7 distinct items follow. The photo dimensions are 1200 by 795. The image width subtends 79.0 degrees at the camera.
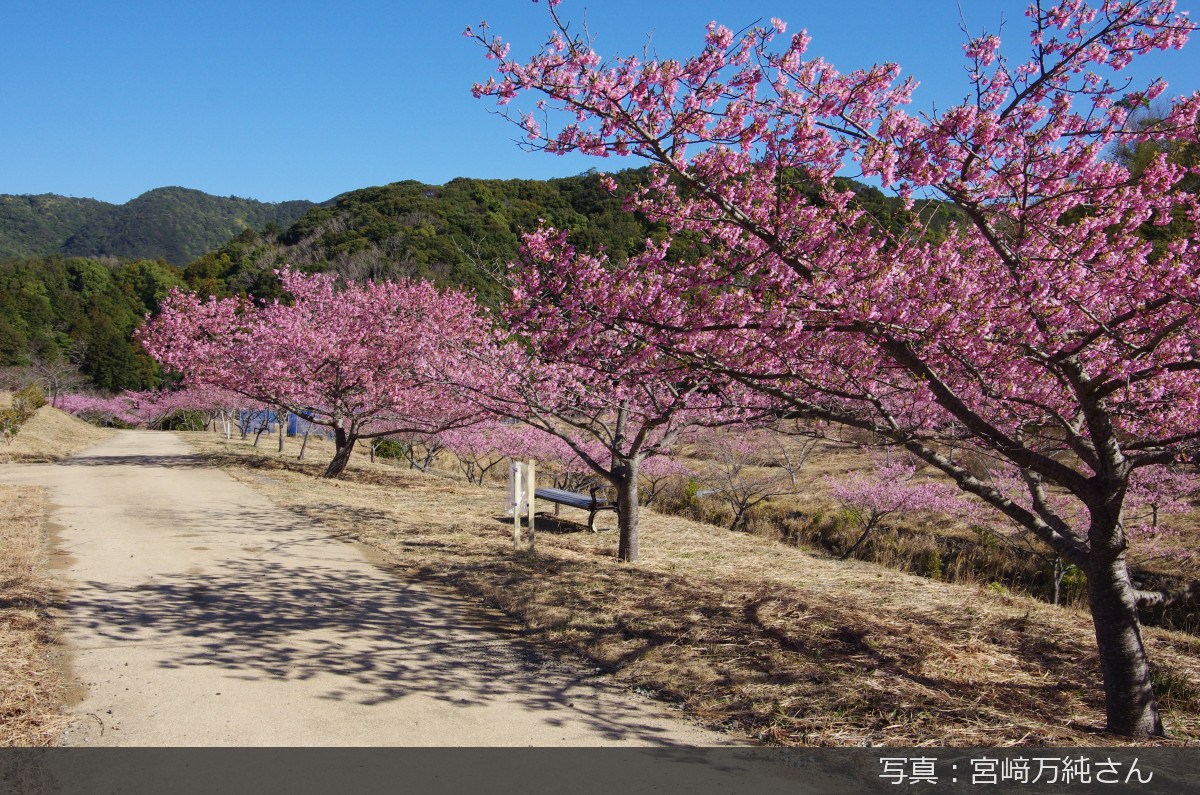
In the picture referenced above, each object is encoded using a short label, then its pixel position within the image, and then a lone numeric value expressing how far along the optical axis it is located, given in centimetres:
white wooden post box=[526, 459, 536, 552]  831
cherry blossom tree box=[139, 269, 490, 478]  1692
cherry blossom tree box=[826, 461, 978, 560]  1388
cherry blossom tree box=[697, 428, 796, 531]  1694
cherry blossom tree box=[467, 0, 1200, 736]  389
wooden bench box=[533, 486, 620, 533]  1084
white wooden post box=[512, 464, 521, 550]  838
